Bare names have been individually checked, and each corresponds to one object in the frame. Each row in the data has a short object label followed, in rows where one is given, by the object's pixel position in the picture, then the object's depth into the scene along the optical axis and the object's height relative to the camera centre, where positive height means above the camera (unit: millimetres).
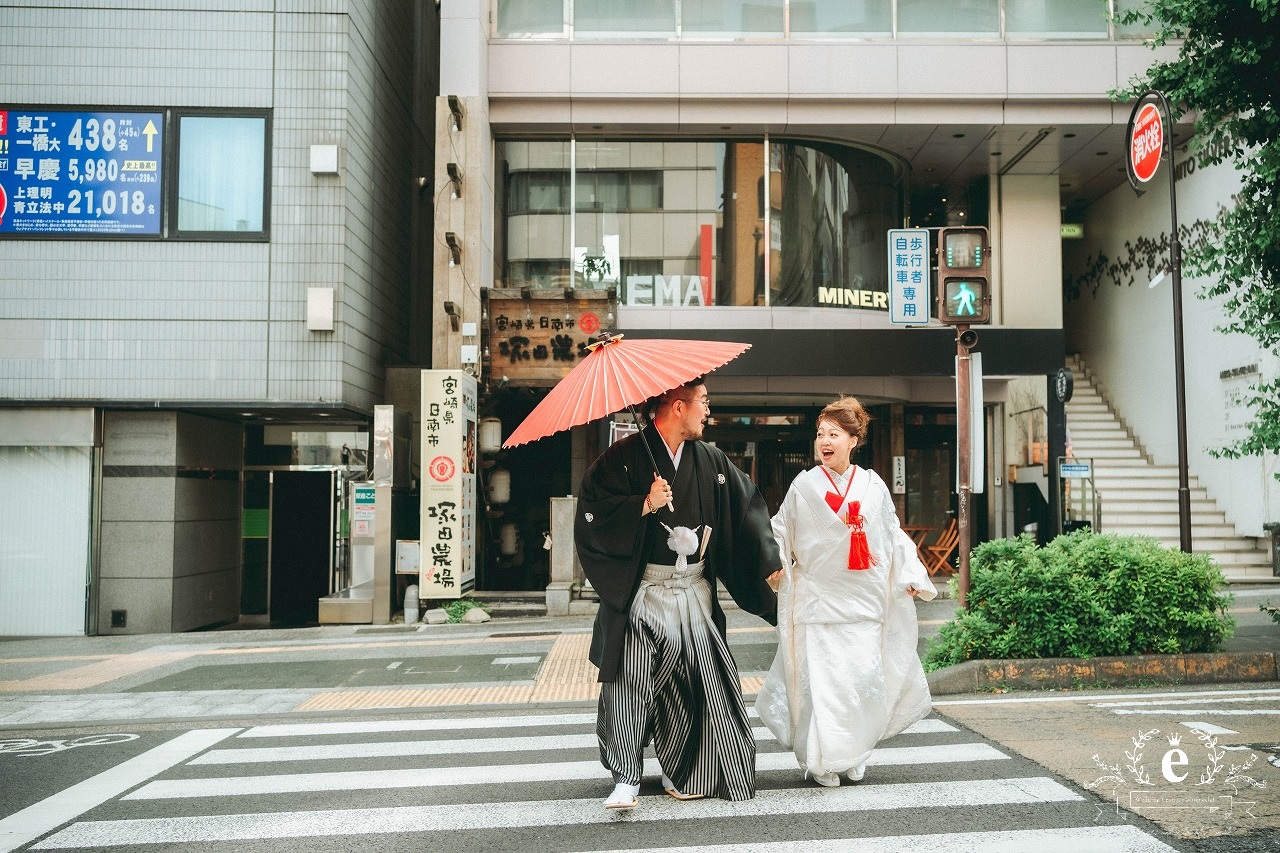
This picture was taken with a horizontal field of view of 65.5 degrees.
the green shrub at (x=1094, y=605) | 7598 -922
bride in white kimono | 4941 -680
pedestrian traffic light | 9094 +1903
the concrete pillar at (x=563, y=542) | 14164 -827
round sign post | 10164 +3499
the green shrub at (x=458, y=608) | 13195 -1664
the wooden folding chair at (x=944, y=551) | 17109 -1145
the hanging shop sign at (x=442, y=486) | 13266 -29
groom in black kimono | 4734 -535
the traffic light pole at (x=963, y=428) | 8836 +507
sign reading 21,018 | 12969 +4038
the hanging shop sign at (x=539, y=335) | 15273 +2292
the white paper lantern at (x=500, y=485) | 16031 -17
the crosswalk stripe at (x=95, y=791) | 4773 -1696
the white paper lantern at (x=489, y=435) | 15617 +767
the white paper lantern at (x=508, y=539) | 16812 -931
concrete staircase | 15305 -183
